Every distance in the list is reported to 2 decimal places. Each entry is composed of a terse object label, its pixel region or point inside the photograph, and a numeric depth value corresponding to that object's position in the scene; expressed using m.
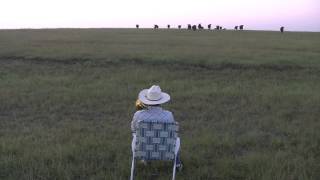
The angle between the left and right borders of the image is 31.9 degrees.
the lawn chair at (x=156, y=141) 7.50
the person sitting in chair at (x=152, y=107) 7.88
